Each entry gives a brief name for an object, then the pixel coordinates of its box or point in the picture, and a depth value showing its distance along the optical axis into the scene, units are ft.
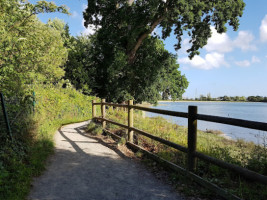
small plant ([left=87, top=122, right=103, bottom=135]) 30.07
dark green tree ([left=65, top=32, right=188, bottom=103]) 65.82
